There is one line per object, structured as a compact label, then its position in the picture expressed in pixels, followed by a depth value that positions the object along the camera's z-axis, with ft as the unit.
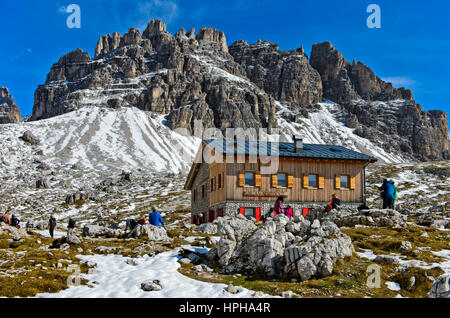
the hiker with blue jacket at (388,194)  90.94
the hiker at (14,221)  106.63
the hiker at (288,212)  92.17
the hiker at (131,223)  93.37
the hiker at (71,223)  94.98
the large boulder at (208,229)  85.47
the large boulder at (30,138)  431.02
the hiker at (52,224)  96.58
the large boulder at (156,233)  75.36
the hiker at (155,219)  82.64
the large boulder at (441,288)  35.08
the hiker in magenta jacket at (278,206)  89.15
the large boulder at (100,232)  88.94
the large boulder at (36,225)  123.24
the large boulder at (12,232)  78.73
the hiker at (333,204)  92.53
